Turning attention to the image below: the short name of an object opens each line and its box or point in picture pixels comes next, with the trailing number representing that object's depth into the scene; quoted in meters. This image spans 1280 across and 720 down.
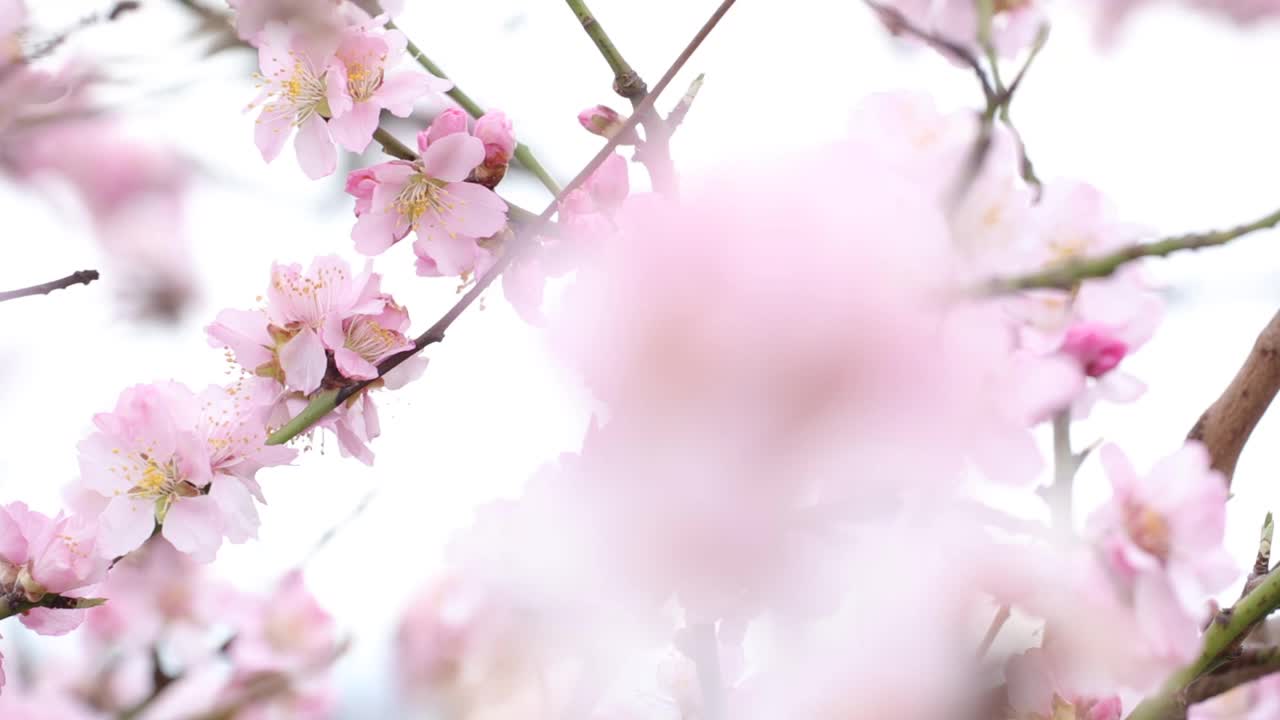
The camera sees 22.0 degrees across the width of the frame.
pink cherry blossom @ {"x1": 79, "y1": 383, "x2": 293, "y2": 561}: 0.81
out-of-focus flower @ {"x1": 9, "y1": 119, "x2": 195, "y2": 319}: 1.89
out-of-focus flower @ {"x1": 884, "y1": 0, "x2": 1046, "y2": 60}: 0.86
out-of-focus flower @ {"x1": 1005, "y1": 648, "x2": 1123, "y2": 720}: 0.75
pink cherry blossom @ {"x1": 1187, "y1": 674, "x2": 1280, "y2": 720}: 0.83
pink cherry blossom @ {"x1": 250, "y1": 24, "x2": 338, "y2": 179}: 0.85
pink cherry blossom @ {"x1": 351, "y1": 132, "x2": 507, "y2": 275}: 0.83
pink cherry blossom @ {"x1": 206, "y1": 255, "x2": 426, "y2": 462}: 0.81
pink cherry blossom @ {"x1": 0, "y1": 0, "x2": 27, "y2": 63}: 0.94
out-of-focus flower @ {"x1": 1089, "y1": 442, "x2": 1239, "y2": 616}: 0.75
